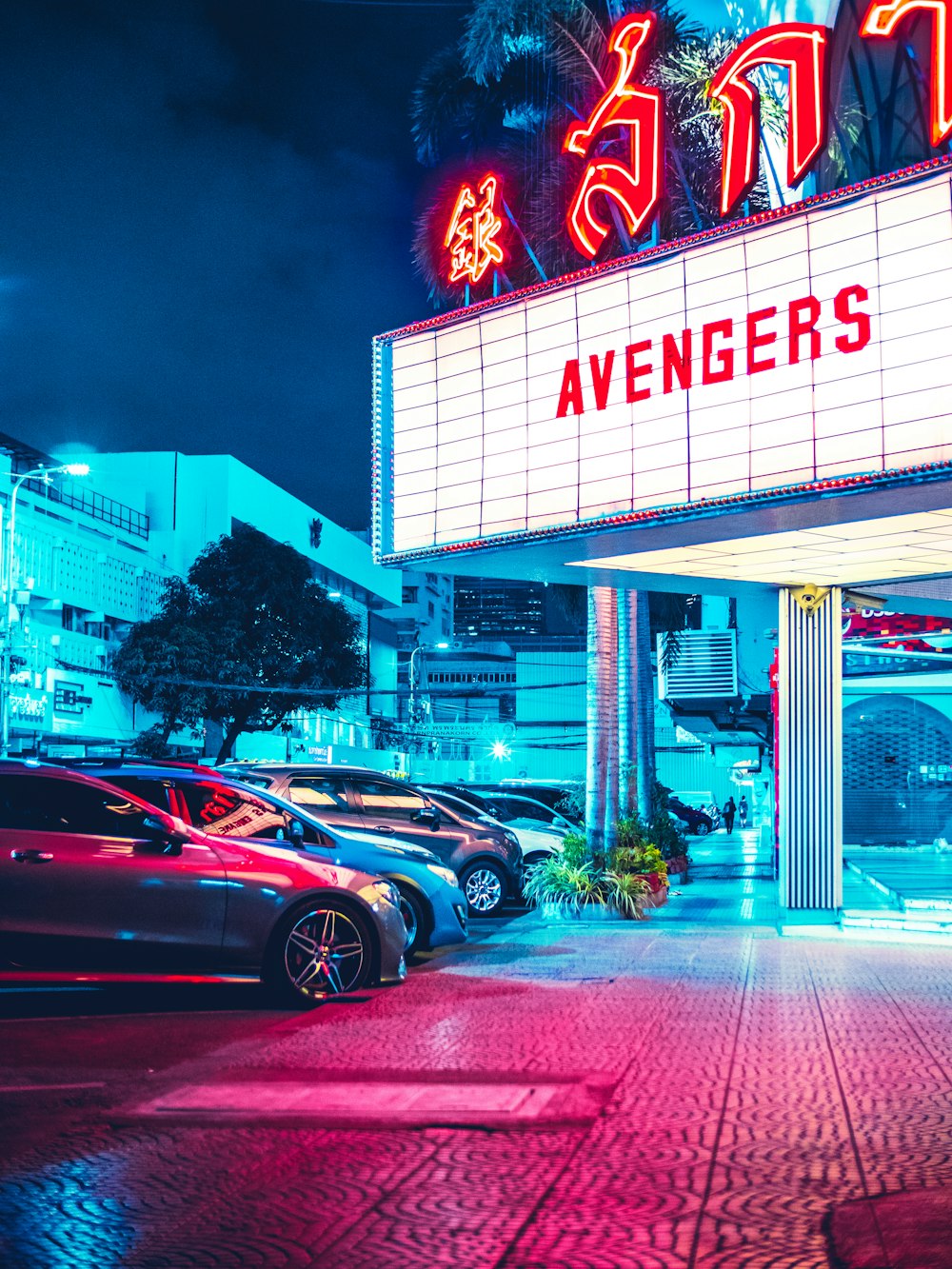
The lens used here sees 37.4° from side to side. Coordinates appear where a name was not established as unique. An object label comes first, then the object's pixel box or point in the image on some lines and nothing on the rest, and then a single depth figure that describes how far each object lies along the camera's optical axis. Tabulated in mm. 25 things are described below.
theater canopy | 11383
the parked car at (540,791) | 27812
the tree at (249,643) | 47719
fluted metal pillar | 16859
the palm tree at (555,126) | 23344
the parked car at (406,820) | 15828
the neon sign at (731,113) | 11984
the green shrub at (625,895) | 17906
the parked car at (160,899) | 9688
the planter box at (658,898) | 18844
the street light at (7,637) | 33109
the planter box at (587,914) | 17922
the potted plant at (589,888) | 17938
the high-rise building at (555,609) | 29750
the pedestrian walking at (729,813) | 53850
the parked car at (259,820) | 10898
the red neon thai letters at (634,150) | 14312
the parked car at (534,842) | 22062
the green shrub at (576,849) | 18703
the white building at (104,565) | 41719
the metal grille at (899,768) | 33688
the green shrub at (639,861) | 18656
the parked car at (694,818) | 45909
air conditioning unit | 30609
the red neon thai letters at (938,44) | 11469
